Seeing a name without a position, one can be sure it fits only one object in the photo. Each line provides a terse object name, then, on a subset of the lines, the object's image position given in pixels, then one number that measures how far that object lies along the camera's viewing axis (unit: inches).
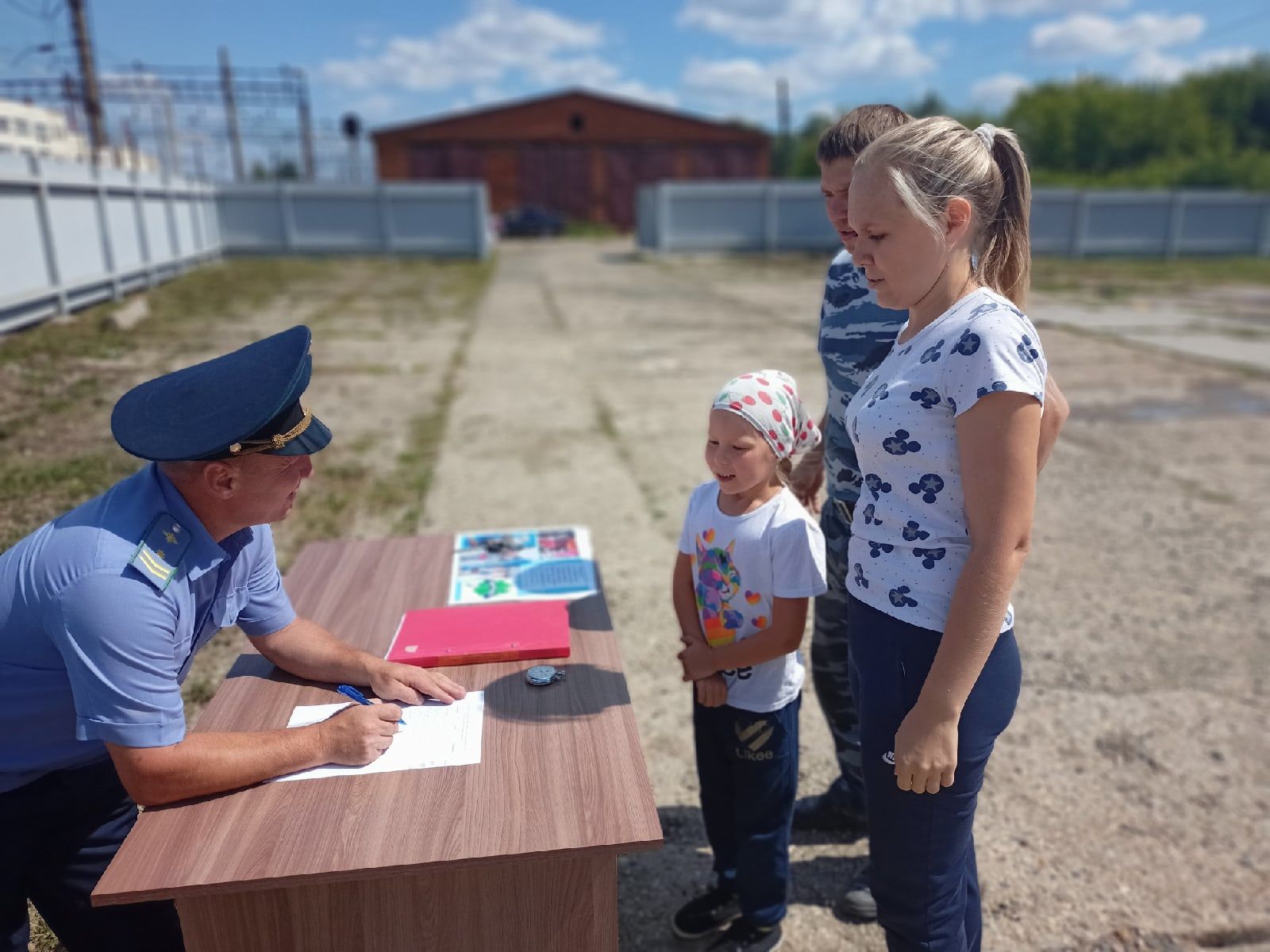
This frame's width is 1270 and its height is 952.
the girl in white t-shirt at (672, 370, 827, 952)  80.1
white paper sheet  64.6
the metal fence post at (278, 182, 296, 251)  935.0
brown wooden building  1590.8
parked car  1476.4
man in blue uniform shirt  58.6
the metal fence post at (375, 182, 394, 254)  965.1
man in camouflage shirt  83.4
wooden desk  55.2
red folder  79.7
